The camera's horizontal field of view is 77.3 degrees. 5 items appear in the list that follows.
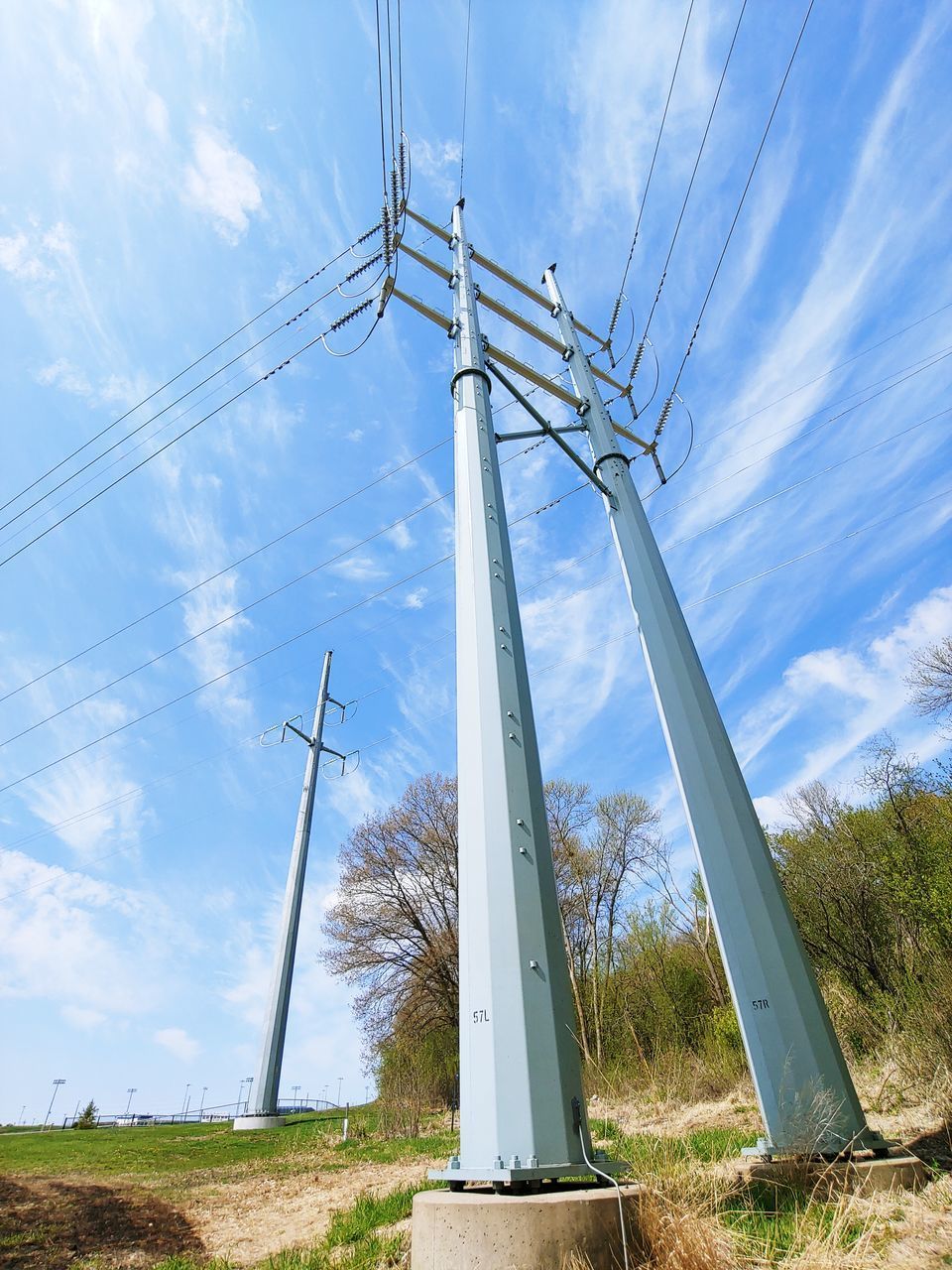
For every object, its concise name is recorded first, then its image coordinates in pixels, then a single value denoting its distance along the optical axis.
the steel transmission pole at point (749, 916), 3.46
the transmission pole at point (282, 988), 14.67
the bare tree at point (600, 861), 17.44
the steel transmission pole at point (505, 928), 2.33
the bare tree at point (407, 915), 22.02
